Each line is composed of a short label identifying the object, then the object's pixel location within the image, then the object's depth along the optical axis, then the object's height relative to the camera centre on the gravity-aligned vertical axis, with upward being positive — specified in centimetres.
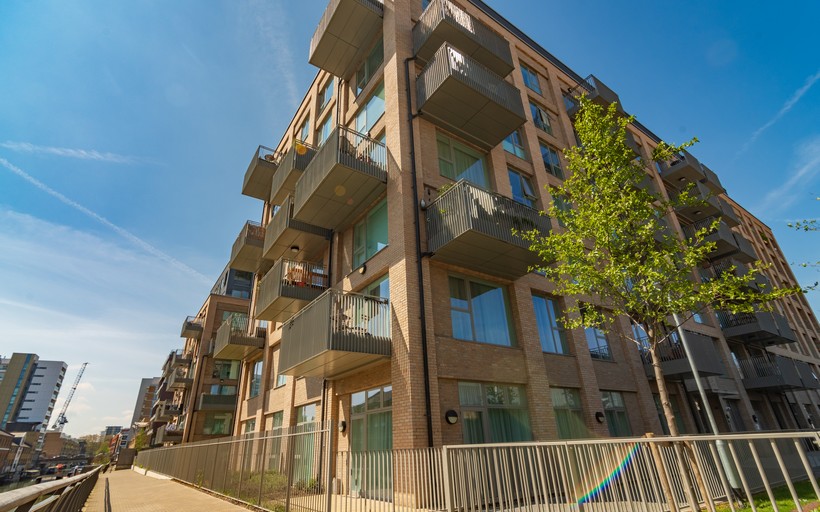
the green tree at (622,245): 911 +441
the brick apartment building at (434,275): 1116 +538
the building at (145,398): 11322 +1851
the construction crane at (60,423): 19575 +1883
